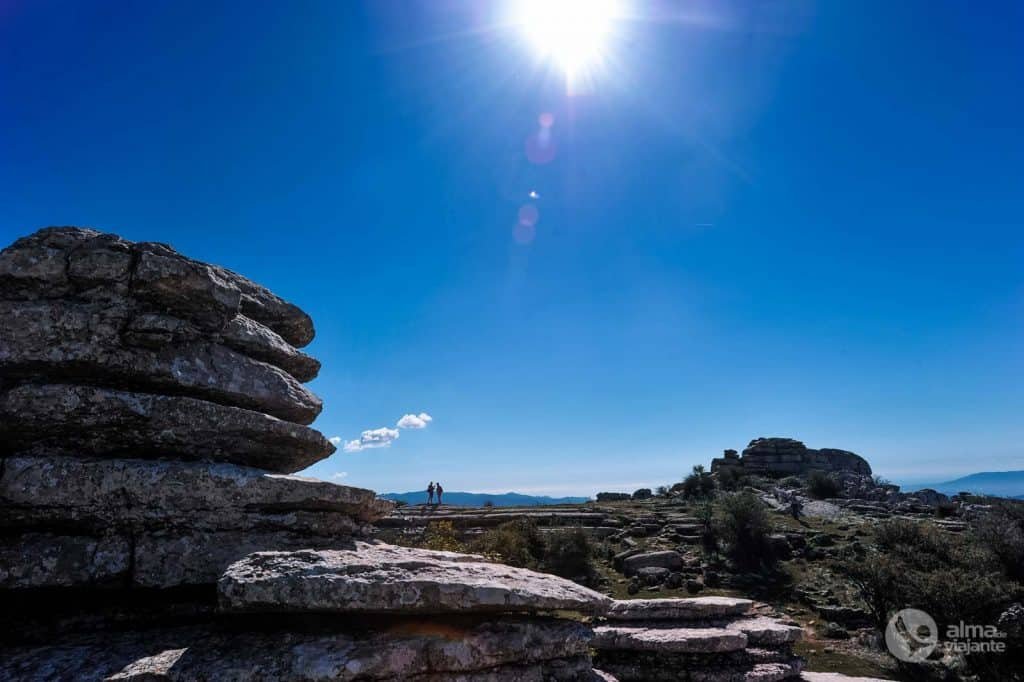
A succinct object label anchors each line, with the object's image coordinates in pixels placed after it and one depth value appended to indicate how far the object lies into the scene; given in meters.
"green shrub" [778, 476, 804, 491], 85.69
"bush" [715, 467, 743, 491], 85.95
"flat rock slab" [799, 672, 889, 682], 12.30
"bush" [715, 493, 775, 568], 41.97
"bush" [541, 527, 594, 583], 39.78
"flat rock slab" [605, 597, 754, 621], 12.88
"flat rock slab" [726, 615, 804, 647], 11.98
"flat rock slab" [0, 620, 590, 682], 6.29
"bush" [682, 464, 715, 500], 83.50
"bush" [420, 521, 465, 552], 24.16
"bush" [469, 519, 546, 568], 35.19
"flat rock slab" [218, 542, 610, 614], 6.62
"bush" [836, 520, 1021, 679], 22.16
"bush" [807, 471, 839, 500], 78.38
